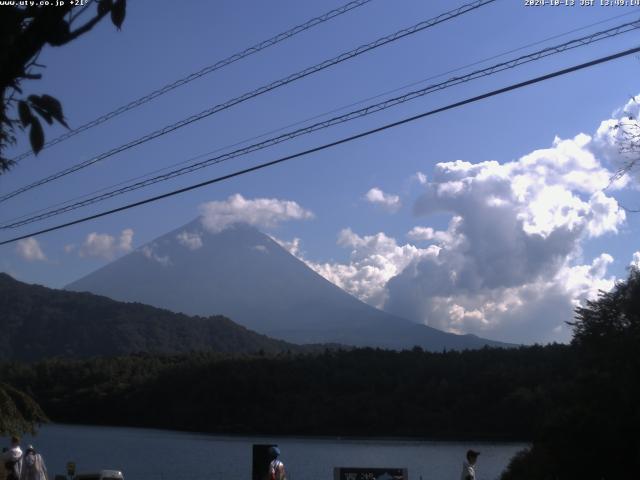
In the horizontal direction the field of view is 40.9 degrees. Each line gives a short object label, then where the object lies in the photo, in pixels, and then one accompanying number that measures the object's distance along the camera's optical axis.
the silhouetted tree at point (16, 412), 22.97
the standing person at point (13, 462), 15.85
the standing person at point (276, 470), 12.00
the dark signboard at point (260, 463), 13.62
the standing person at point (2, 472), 17.51
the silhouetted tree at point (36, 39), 4.10
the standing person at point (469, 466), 12.12
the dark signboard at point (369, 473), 12.74
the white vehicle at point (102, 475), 16.66
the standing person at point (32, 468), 15.23
